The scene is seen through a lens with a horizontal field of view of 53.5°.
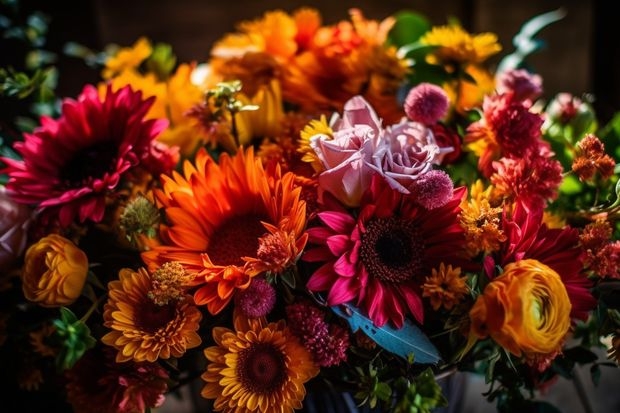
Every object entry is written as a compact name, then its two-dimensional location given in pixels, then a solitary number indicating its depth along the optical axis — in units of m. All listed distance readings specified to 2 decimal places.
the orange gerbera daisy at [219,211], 0.51
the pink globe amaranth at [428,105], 0.57
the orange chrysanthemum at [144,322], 0.49
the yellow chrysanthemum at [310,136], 0.53
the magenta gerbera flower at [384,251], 0.48
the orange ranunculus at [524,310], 0.42
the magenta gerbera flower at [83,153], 0.56
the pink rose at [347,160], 0.50
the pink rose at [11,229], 0.57
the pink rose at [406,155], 0.49
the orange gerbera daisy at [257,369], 0.48
